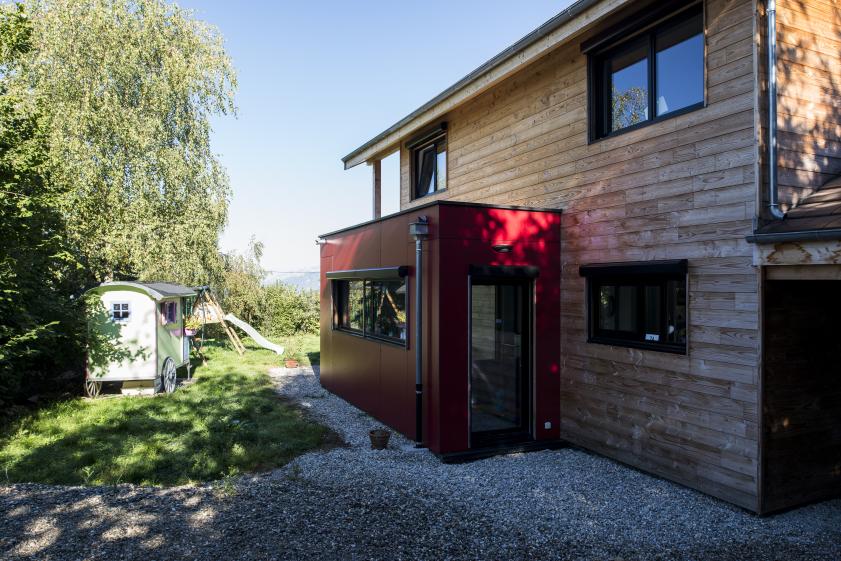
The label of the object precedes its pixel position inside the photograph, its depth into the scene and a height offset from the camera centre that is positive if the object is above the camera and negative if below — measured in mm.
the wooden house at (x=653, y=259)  4656 +235
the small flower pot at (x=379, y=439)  6629 -2008
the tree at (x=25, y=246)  7703 +680
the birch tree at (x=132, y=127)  14609 +4776
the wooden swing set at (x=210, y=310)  14547 -773
